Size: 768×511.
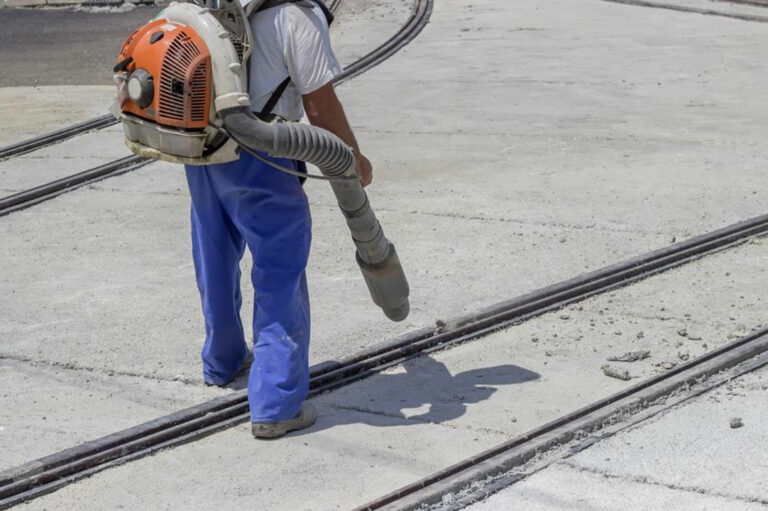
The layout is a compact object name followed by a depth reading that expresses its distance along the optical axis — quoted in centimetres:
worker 900
